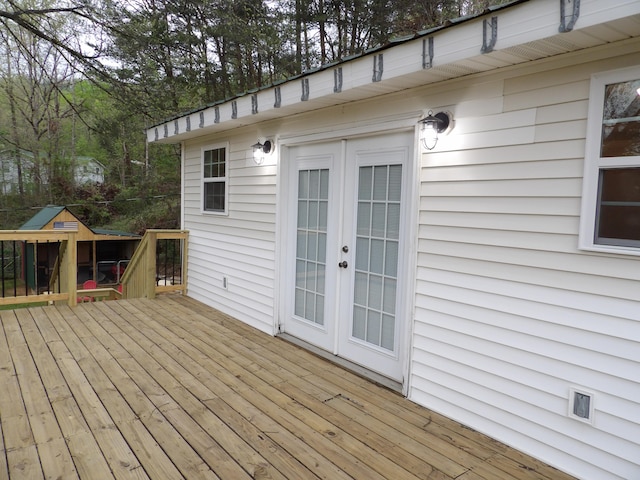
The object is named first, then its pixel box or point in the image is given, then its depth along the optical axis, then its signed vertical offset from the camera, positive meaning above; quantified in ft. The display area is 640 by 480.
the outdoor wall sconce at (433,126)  8.97 +1.92
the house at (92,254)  32.91 -4.70
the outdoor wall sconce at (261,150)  14.63 +2.10
